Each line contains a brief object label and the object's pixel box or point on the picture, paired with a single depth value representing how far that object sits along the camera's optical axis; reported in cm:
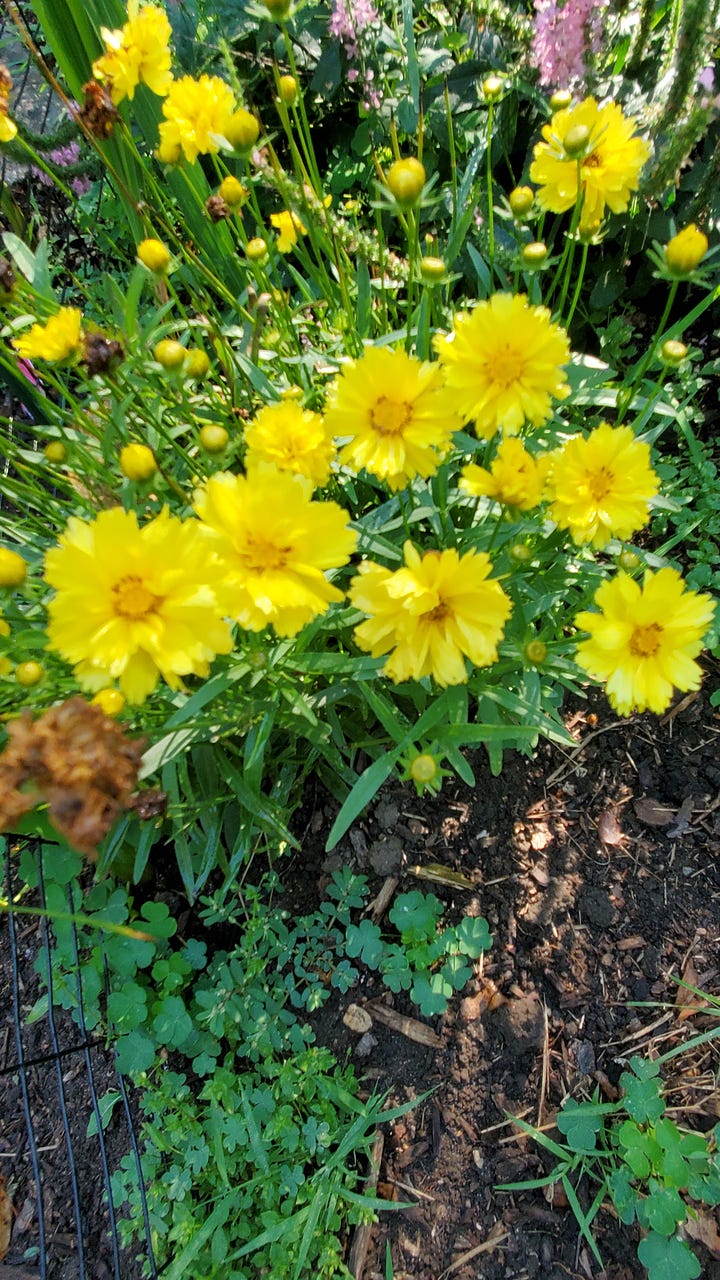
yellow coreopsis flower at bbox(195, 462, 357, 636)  26
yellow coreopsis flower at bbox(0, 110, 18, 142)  37
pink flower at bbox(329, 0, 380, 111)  50
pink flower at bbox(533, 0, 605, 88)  46
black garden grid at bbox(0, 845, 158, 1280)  43
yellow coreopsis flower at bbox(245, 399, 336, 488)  31
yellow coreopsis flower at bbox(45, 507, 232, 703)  25
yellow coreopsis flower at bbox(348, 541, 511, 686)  28
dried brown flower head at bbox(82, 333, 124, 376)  31
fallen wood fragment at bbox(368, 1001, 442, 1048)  44
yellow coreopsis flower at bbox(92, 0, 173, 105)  36
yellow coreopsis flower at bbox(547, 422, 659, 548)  31
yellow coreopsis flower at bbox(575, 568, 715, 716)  29
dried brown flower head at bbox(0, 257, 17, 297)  34
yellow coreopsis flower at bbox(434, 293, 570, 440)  28
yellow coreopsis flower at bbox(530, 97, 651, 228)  35
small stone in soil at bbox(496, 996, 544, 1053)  43
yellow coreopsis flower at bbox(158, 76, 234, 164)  36
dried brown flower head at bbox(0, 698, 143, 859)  23
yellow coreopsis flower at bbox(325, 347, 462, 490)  29
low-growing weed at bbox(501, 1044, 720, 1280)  36
